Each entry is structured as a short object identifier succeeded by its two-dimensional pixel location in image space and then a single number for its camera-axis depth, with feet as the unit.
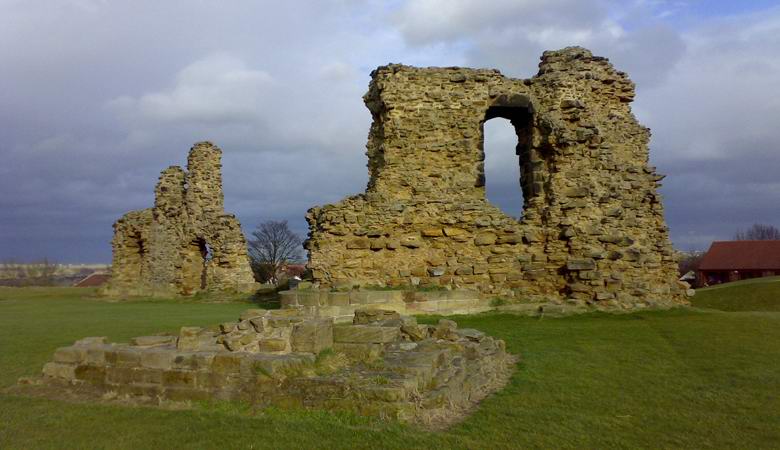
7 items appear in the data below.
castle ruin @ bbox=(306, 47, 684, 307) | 42.93
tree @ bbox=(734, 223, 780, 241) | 312.91
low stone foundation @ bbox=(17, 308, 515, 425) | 17.83
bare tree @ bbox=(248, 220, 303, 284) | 176.65
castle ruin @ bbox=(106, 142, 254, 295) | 76.54
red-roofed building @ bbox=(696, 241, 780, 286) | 154.71
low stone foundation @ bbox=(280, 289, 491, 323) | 39.99
